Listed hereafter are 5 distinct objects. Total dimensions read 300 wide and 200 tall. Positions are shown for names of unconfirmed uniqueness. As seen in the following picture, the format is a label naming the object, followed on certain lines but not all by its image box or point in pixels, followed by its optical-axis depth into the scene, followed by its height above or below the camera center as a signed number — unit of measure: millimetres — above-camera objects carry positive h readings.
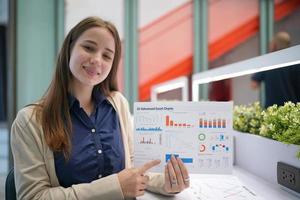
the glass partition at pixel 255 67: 1146 +176
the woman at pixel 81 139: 1122 -152
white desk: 1262 -399
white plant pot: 1312 -257
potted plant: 1284 -173
